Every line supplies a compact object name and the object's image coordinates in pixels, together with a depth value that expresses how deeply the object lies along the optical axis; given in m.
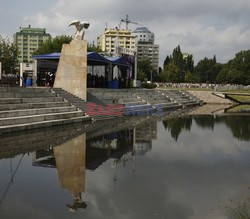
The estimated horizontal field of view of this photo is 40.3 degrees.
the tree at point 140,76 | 84.74
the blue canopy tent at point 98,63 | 27.05
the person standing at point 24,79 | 25.39
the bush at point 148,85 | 52.03
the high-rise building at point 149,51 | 168.76
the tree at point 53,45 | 57.34
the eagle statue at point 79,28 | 21.88
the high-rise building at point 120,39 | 146.25
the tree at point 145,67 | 105.45
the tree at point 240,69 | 85.00
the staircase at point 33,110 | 14.75
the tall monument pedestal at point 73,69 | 21.64
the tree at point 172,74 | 92.38
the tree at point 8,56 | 49.06
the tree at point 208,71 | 112.38
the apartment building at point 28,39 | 150.38
